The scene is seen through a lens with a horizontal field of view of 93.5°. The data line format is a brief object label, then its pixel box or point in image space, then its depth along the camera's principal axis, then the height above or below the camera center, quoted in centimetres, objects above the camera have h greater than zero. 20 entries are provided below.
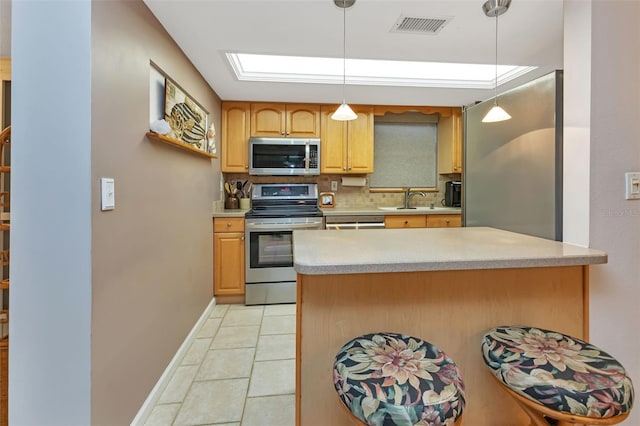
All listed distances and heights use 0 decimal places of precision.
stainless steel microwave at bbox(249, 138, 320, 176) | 341 +61
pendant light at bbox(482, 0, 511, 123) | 159 +110
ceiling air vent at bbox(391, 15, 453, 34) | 177 +113
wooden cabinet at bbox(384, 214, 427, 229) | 333 -12
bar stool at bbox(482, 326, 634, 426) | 83 -50
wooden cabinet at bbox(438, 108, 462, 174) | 373 +87
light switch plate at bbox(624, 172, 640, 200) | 134 +12
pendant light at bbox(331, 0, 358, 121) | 160 +110
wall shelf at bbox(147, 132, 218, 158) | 165 +41
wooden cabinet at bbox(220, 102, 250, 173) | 343 +84
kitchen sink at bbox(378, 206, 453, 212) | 341 +3
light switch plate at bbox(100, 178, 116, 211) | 120 +7
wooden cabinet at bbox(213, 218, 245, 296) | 315 -50
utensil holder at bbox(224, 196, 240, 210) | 359 +8
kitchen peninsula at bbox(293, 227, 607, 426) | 120 -39
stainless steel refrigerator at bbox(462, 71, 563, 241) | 146 +28
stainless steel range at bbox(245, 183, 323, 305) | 316 -46
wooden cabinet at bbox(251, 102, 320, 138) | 346 +105
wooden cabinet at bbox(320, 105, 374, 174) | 358 +81
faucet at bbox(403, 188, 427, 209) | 382 +21
